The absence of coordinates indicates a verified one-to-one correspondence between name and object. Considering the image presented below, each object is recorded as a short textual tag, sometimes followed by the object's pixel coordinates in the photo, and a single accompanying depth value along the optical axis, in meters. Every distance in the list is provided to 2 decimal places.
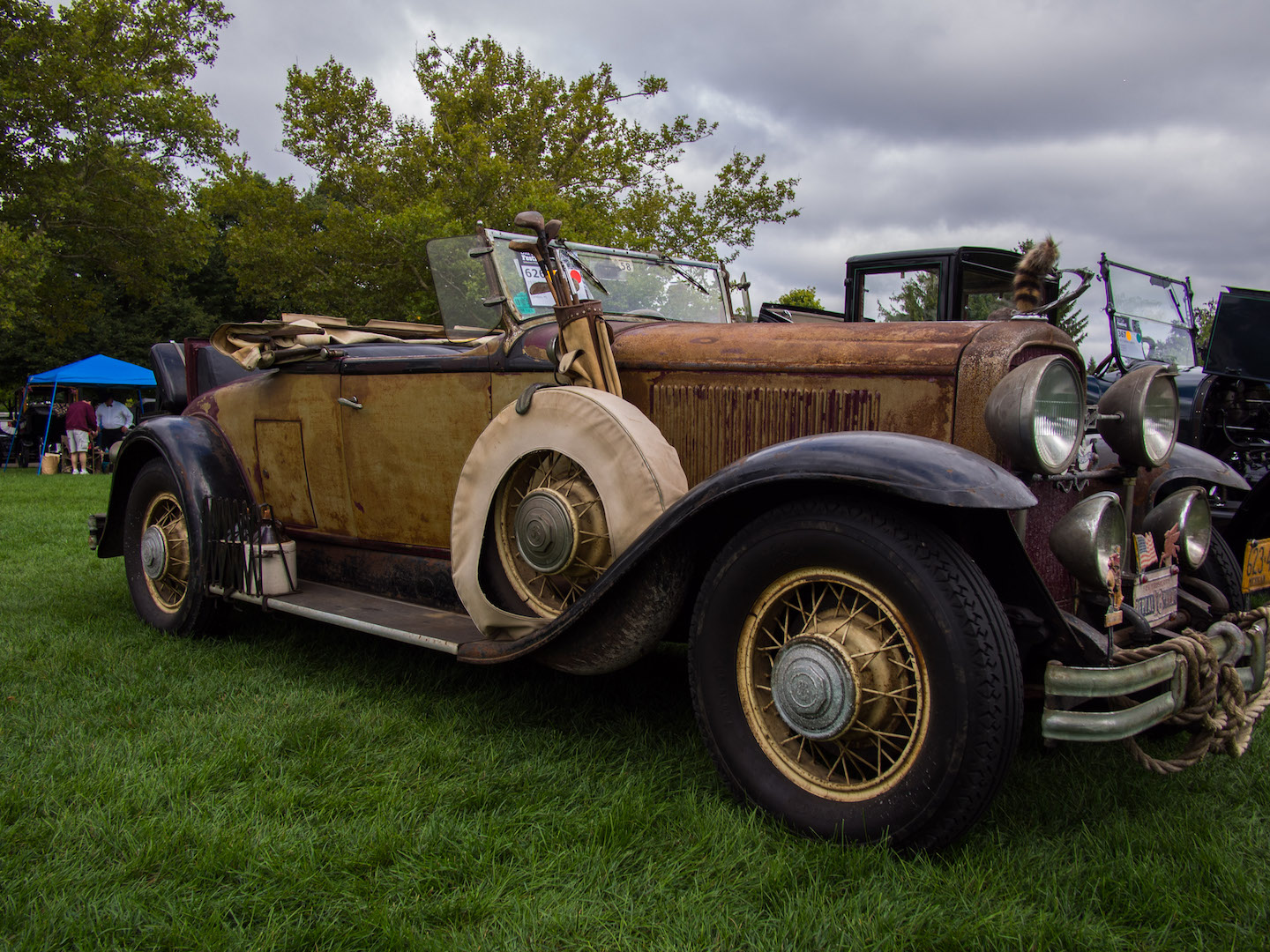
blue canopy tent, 16.08
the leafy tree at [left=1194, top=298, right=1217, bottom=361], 13.61
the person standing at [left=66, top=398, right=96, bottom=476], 14.97
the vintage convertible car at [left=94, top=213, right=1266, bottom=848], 1.92
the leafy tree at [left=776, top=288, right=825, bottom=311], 17.61
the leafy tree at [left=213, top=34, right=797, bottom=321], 12.64
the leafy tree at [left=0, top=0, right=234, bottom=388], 15.08
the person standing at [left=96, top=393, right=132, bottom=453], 16.36
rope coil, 2.09
